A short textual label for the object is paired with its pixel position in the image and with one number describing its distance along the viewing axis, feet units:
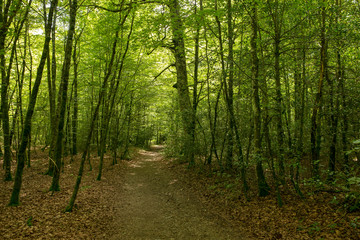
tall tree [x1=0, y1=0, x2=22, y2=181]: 27.86
